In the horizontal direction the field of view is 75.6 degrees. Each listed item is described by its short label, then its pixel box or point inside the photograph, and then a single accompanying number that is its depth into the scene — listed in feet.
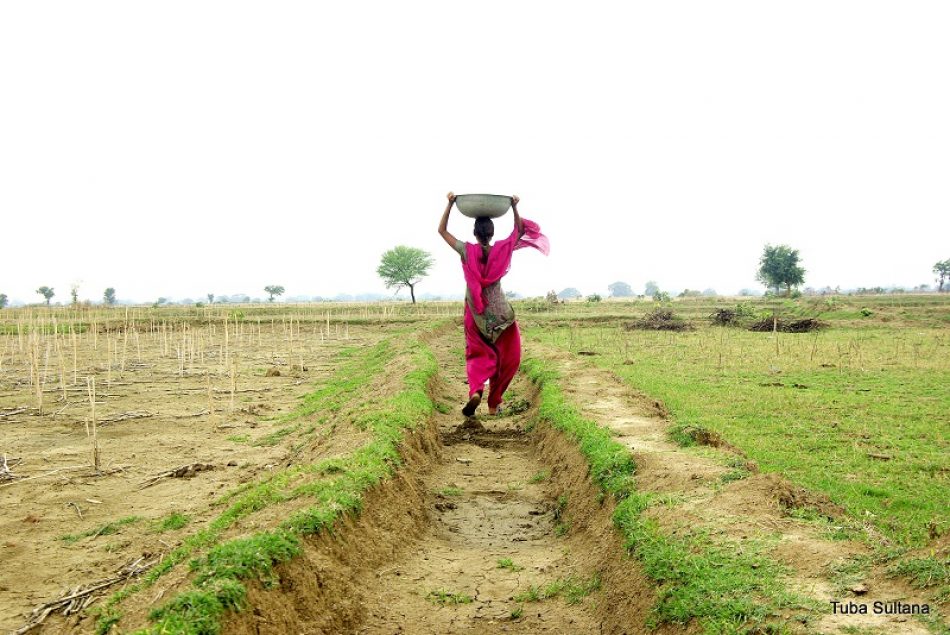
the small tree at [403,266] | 251.39
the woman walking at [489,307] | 29.95
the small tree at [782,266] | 202.08
